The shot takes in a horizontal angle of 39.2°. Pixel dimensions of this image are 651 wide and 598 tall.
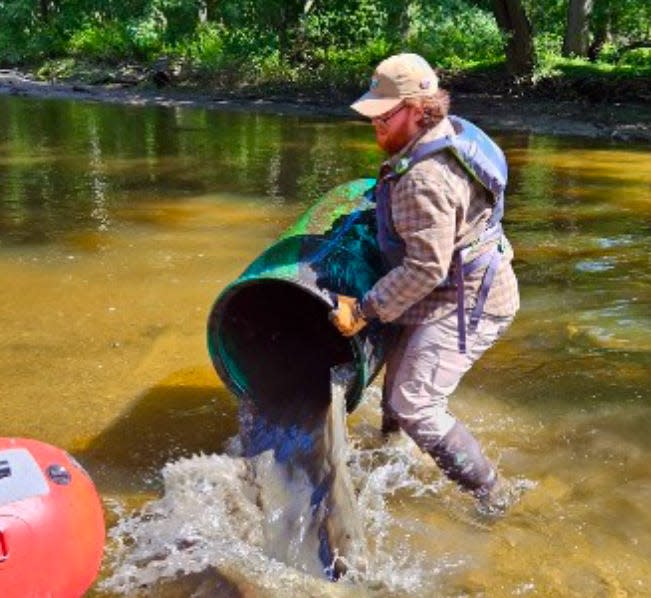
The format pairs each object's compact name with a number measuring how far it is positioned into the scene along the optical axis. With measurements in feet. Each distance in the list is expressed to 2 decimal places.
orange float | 8.80
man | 11.37
